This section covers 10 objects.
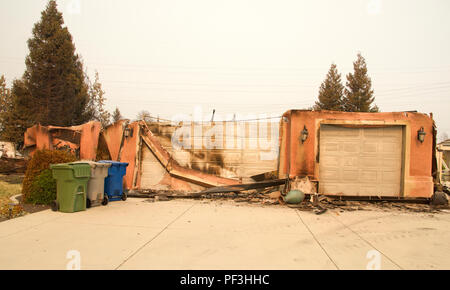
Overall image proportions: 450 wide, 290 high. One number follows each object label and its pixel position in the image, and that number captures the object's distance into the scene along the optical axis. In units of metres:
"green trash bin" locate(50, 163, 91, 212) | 6.78
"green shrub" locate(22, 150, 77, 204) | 7.48
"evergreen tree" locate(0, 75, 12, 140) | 29.81
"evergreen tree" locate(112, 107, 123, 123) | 53.78
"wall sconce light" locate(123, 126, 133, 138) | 10.92
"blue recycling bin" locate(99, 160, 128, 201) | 8.46
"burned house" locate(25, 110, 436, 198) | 9.16
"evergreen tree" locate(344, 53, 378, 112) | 35.53
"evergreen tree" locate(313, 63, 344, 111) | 37.06
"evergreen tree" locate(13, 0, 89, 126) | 22.80
